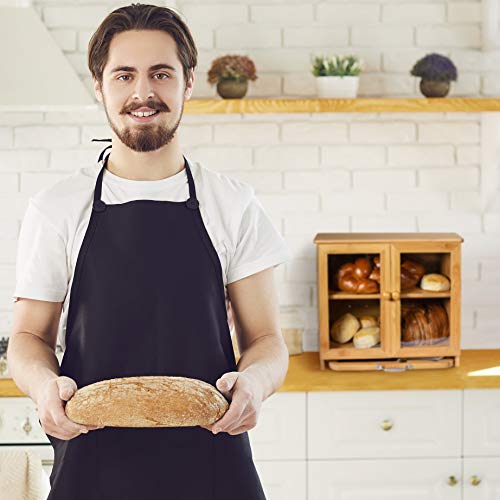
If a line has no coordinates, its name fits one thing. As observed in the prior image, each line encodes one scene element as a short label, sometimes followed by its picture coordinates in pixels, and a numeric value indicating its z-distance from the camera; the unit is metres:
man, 1.58
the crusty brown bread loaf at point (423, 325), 3.30
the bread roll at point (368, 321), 3.33
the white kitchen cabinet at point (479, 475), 3.11
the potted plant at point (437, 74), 3.31
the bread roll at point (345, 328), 3.32
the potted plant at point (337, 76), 3.29
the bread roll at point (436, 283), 3.29
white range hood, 3.02
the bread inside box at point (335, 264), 3.35
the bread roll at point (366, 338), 3.28
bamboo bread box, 3.27
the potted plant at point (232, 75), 3.29
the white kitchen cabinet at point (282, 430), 3.09
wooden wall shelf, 3.22
